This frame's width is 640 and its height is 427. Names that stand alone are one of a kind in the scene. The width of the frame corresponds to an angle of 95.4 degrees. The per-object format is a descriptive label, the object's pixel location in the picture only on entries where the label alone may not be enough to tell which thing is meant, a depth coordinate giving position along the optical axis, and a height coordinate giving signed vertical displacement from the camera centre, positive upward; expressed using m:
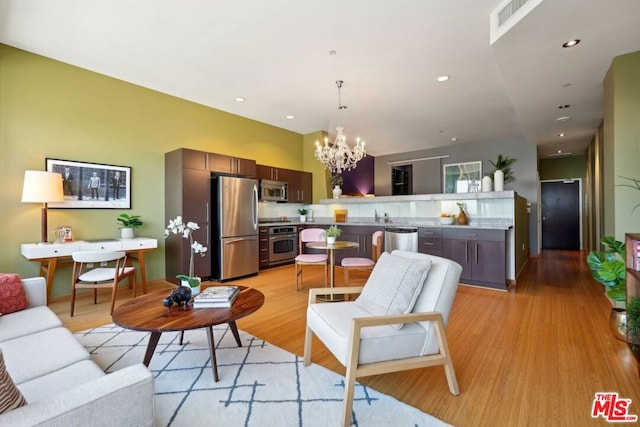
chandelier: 4.50 +0.99
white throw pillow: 1.77 -0.47
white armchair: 1.56 -0.67
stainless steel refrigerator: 4.68 -0.19
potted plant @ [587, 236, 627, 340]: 2.44 -0.58
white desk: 3.15 -0.39
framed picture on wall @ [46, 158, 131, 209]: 3.70 +0.43
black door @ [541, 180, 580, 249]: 8.60 -0.10
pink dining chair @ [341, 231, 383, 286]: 3.67 -0.62
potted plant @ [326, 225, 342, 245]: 3.62 -0.26
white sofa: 0.84 -0.67
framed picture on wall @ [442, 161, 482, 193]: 7.69 +0.98
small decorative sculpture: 2.02 -0.58
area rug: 1.56 -1.09
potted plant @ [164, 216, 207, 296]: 2.29 -0.50
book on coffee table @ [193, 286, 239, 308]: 2.06 -0.60
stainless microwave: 5.86 +0.49
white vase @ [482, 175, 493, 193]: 4.95 +0.49
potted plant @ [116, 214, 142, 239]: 4.01 -0.12
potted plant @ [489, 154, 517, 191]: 7.20 +1.18
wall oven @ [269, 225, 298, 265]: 5.70 -0.60
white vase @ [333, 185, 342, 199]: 6.53 +0.49
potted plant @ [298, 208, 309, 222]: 6.69 -0.02
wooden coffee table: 1.72 -0.65
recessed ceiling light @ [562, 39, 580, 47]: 2.77 +1.63
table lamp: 3.15 +0.32
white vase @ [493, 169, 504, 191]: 4.82 +0.52
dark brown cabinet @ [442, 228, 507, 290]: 4.08 -0.61
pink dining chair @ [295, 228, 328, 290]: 3.97 -0.60
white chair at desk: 2.97 -0.64
